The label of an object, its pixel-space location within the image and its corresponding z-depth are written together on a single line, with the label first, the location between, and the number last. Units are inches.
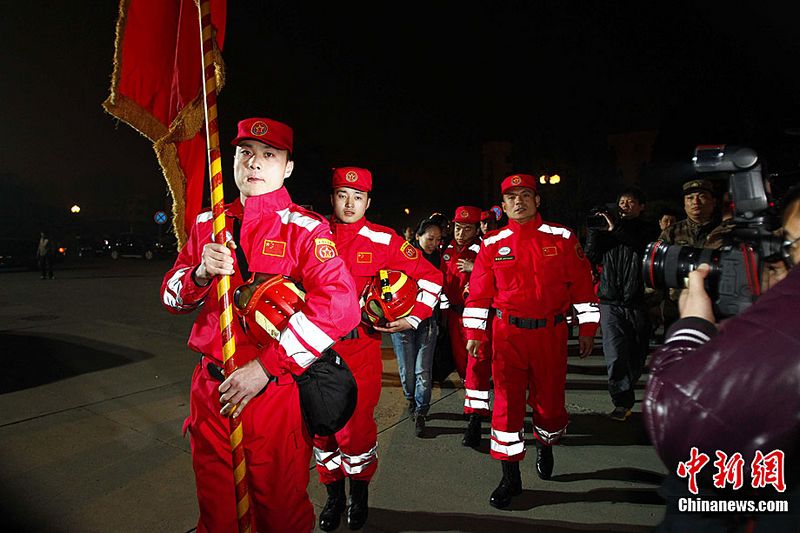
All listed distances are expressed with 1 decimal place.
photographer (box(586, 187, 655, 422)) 185.0
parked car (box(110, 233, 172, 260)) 1177.4
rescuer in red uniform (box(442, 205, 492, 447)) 207.3
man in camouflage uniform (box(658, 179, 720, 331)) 185.6
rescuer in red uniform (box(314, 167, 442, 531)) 116.0
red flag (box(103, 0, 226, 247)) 92.7
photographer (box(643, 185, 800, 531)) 33.4
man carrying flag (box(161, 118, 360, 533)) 71.3
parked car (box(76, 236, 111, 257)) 1237.4
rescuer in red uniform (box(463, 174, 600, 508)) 129.5
